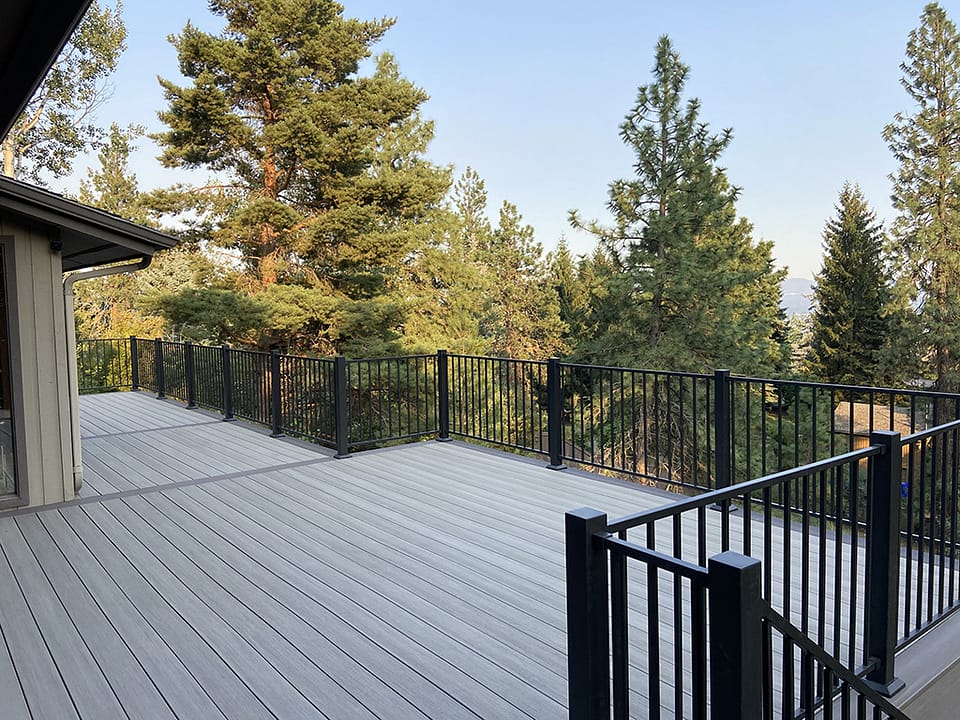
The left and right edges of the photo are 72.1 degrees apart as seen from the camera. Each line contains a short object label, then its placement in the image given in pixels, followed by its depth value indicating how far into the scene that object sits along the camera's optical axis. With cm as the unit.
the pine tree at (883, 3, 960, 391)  1950
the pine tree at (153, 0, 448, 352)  1420
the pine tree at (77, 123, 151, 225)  2117
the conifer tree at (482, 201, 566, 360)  2473
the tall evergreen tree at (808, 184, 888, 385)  2530
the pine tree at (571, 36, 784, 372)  1734
